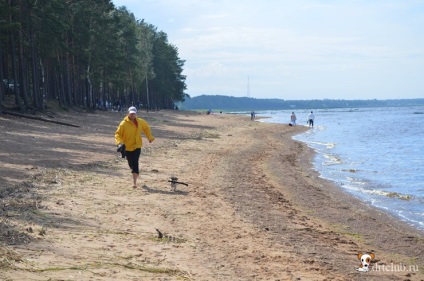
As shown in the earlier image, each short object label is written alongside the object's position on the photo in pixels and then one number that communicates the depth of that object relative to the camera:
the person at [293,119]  62.29
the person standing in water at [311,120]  63.01
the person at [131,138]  13.49
